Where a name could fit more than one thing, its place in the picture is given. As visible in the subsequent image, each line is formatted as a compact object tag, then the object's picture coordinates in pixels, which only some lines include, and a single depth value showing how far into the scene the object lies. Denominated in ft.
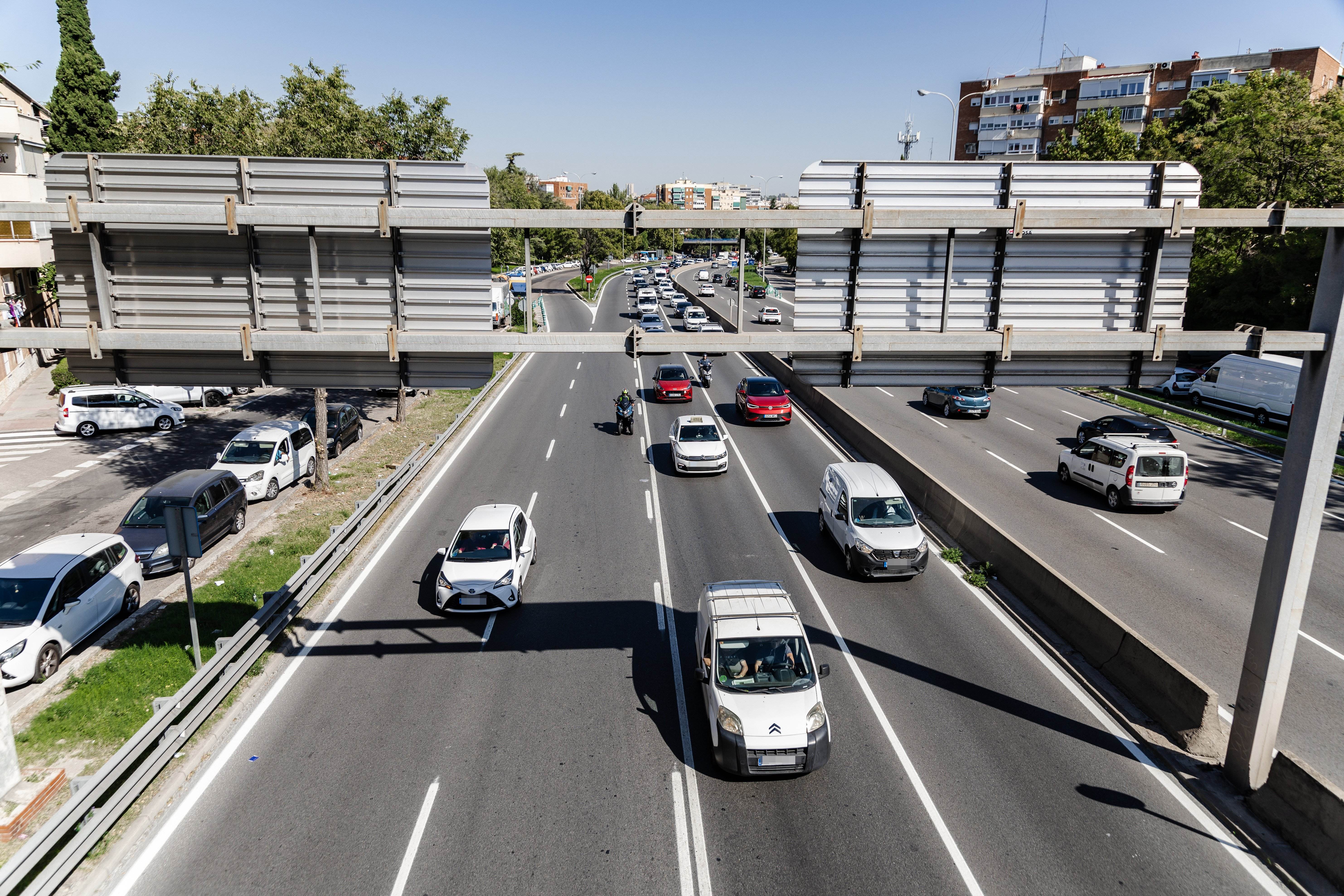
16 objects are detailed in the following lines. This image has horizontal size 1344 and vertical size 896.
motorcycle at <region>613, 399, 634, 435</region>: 94.84
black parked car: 82.79
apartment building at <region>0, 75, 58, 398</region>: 117.29
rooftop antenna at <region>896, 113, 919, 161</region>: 98.27
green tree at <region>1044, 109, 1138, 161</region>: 149.79
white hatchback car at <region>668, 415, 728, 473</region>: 77.15
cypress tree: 137.39
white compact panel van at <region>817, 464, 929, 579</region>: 51.72
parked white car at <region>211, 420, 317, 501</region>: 67.97
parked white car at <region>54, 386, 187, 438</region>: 92.53
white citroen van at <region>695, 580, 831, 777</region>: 31.86
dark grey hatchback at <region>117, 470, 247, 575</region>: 53.36
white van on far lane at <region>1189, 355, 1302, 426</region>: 97.50
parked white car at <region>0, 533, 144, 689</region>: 38.65
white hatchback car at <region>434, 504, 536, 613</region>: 47.14
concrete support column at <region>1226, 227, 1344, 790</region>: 28.12
